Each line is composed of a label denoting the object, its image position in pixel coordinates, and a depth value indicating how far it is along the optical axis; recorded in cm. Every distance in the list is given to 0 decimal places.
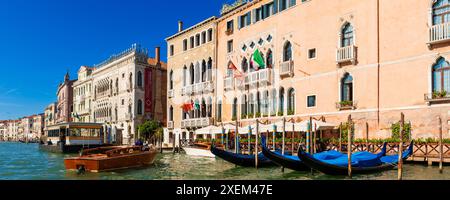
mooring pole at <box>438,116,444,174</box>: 1220
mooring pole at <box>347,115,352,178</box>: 1127
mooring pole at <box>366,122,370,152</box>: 1590
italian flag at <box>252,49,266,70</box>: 2056
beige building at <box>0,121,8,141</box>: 11931
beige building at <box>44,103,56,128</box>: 7153
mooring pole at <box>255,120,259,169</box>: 1481
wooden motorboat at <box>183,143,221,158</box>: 2086
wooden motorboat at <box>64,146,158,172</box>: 1412
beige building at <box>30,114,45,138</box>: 9425
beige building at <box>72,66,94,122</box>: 4534
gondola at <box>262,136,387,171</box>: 1320
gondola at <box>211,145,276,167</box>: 1559
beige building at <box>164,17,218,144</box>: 2612
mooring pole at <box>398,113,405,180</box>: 989
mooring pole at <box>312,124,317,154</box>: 1609
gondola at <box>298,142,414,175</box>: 1177
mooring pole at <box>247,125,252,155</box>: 1808
